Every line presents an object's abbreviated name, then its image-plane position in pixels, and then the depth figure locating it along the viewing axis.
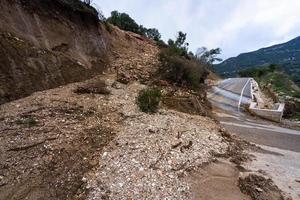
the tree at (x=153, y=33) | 17.08
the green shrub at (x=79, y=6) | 6.23
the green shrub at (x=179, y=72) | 7.24
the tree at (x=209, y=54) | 24.40
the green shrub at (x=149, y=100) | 4.58
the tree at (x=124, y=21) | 13.90
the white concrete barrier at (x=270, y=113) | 8.05
